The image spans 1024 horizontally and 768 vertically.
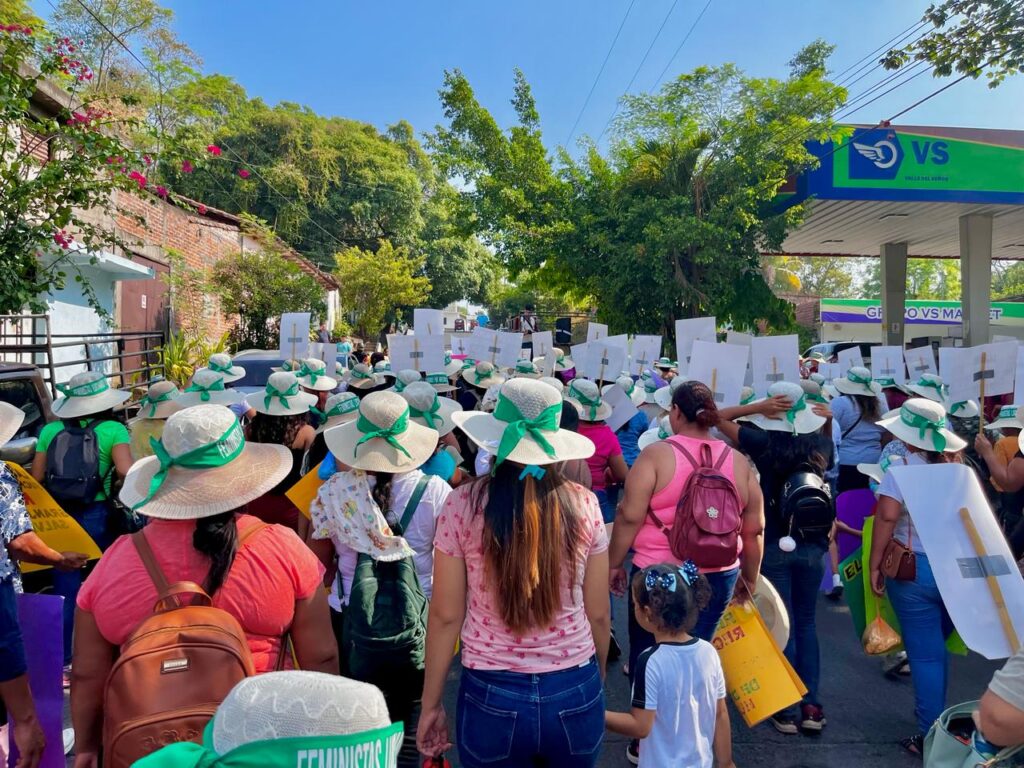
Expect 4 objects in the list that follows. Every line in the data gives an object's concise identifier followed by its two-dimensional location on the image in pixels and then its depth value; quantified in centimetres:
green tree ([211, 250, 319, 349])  1712
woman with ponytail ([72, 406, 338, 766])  187
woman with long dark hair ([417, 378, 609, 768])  214
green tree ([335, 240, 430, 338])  2577
